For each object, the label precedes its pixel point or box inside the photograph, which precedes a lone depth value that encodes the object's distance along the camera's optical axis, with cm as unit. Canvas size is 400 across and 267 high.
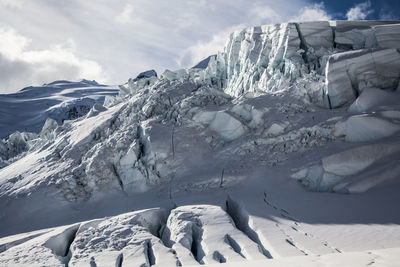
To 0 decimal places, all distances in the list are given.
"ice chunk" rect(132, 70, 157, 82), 9509
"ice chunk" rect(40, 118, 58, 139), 2906
